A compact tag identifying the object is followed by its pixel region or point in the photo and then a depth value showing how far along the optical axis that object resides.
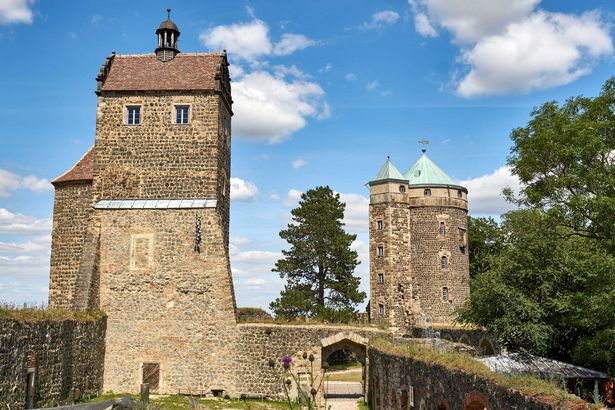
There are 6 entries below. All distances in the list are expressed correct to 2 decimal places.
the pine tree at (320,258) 39.12
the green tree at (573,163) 19.66
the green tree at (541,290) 22.34
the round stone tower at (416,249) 42.00
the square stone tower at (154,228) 23.38
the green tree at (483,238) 52.56
